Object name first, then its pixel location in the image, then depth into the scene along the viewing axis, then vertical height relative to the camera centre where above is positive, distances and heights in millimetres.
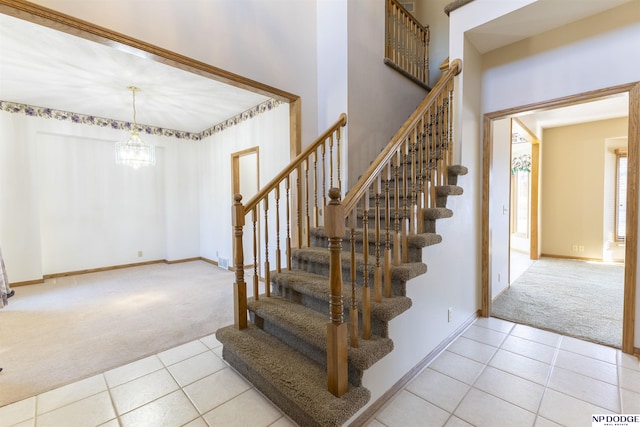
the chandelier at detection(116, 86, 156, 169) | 3871 +798
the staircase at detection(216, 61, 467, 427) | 1477 -605
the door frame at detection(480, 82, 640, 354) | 2117 -14
